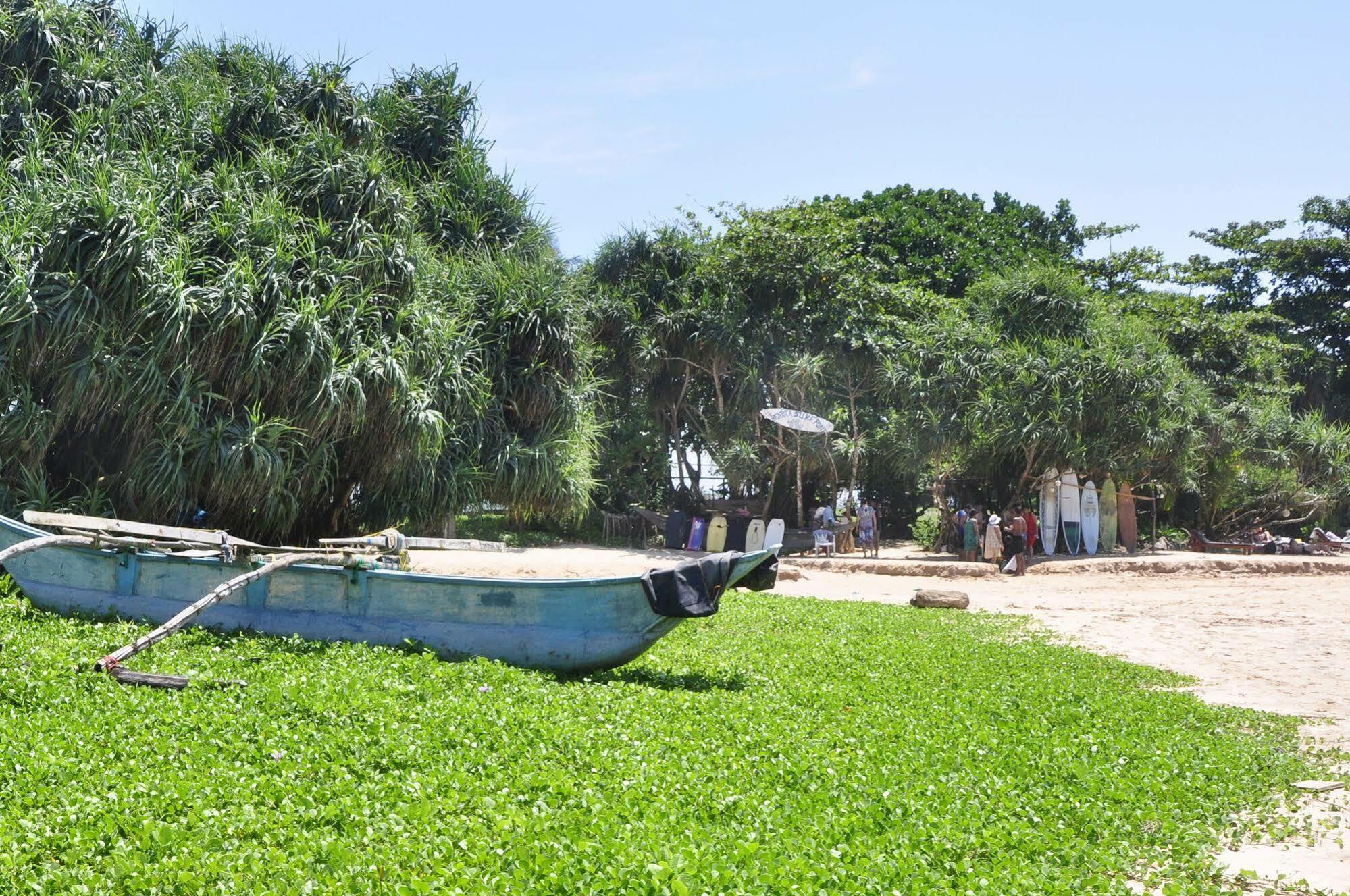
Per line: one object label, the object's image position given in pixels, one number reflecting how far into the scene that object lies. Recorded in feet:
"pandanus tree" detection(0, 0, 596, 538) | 44.06
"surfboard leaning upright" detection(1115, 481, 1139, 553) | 86.89
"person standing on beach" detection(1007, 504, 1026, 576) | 75.70
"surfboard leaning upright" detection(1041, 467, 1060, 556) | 80.48
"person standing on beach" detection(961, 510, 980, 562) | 77.41
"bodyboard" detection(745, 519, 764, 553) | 79.66
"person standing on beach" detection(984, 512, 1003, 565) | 74.74
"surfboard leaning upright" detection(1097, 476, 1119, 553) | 84.38
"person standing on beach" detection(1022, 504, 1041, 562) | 78.33
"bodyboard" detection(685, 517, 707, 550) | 84.58
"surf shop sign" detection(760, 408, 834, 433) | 77.87
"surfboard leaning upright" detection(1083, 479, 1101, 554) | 81.20
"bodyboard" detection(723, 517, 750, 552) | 85.46
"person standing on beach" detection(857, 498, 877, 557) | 82.28
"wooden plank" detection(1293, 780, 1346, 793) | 20.36
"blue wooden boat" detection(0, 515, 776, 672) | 27.58
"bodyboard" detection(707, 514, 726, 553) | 82.79
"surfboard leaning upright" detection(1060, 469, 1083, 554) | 80.38
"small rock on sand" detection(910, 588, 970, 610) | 50.93
